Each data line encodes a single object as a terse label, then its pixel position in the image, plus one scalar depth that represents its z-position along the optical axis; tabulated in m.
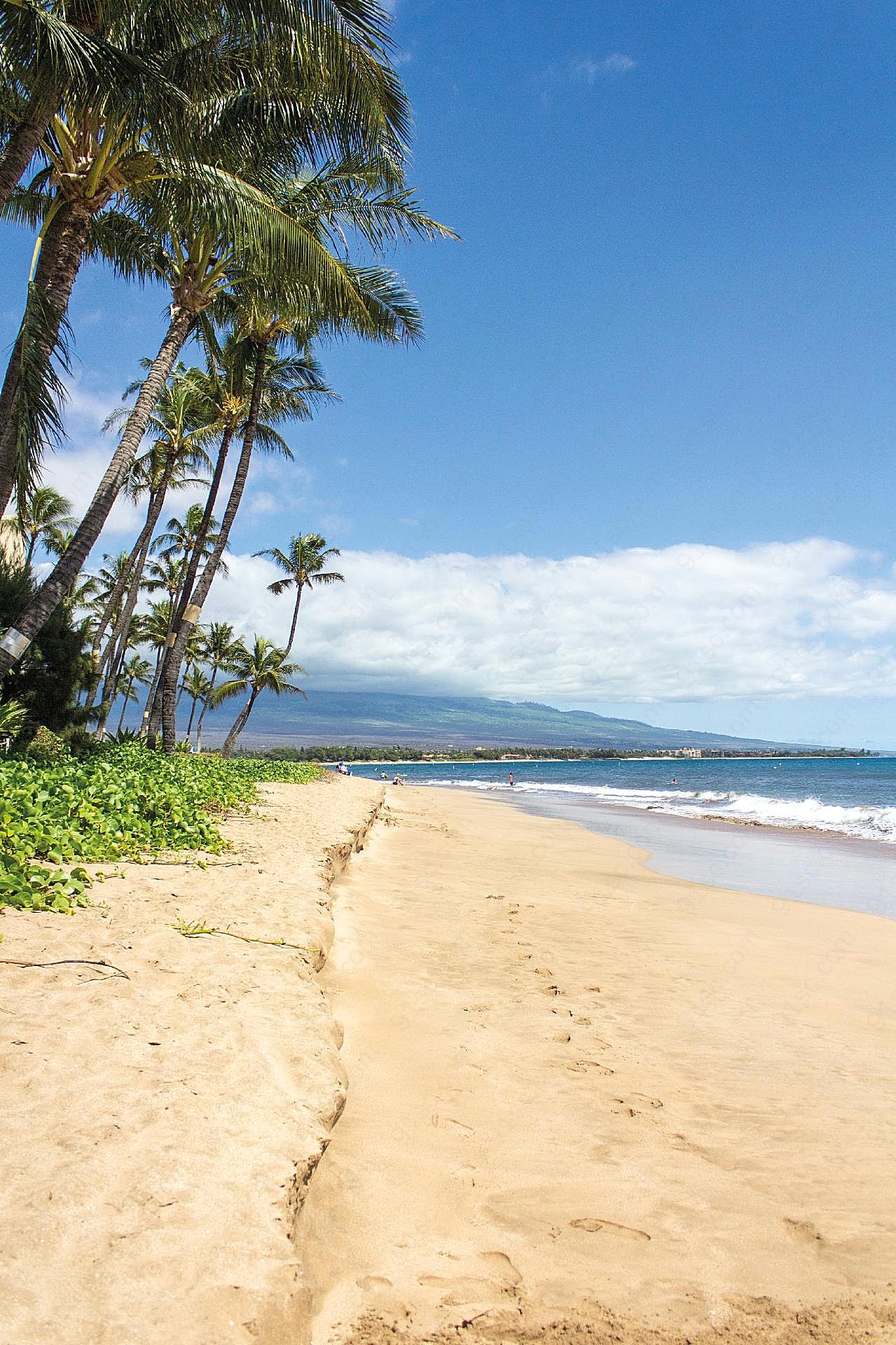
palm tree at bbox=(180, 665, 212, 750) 48.29
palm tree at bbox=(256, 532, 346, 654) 35.00
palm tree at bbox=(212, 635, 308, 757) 33.66
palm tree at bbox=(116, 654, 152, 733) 43.44
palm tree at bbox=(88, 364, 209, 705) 19.14
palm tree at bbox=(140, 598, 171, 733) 36.34
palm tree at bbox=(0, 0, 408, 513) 8.16
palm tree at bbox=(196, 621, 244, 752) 41.47
